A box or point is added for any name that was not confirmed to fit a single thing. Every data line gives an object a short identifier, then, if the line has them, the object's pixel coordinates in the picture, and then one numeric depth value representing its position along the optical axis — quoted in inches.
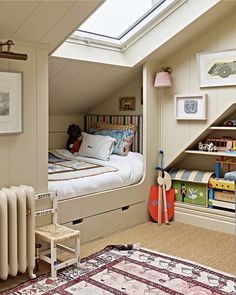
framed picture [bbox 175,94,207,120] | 116.1
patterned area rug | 78.1
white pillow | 127.7
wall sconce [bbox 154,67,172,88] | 119.9
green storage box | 120.6
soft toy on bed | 138.5
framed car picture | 110.5
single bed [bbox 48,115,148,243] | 100.7
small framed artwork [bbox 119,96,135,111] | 136.8
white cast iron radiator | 77.4
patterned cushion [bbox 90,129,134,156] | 130.3
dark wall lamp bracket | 78.1
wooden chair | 82.9
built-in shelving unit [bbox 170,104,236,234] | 115.2
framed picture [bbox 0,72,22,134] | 81.7
